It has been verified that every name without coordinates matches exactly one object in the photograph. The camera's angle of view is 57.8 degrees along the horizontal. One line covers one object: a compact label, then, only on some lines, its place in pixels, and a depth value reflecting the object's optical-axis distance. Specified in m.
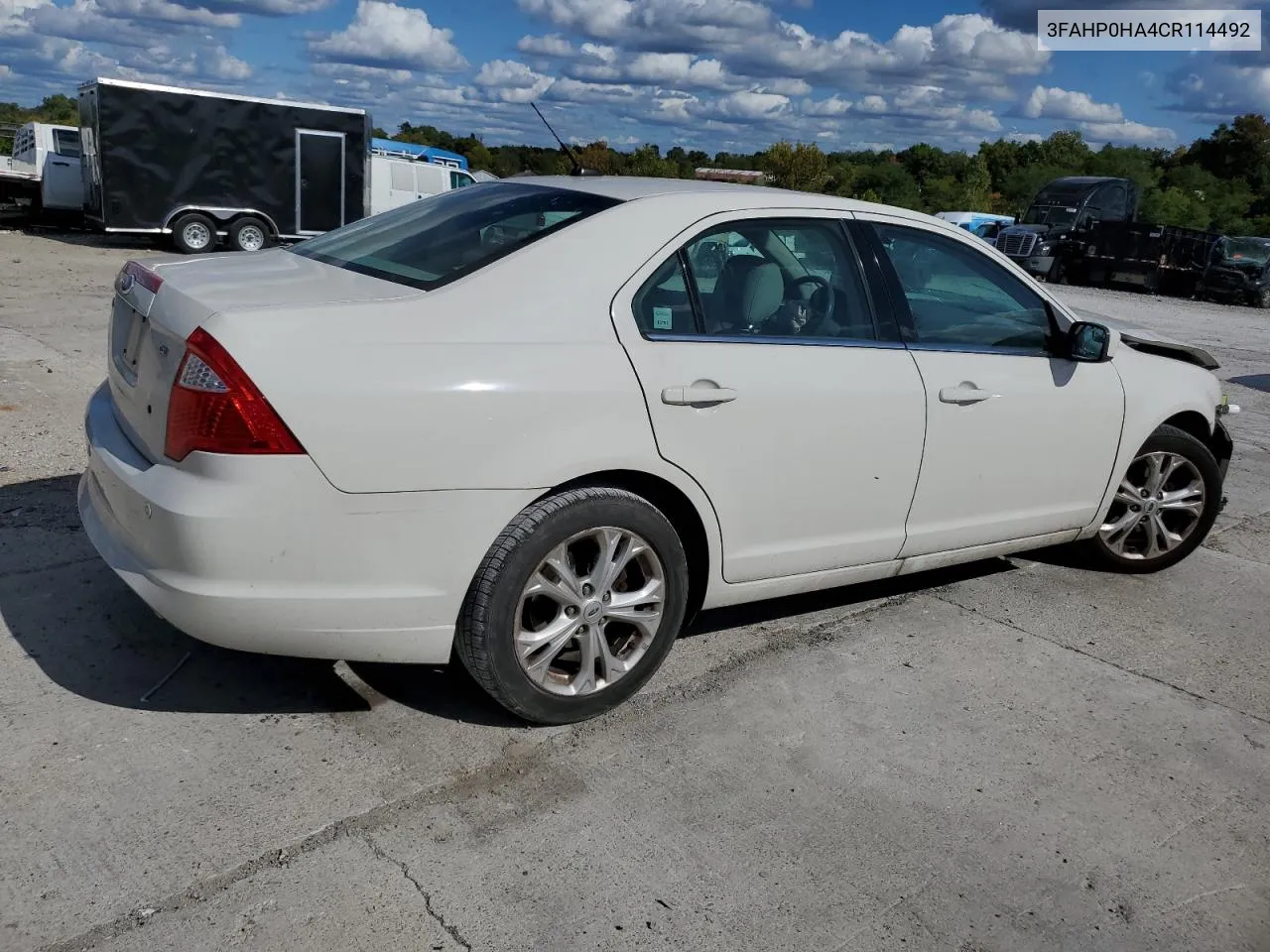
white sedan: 2.99
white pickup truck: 22.14
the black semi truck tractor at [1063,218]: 29.56
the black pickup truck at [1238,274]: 26.11
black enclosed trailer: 19.03
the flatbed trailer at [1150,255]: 27.23
